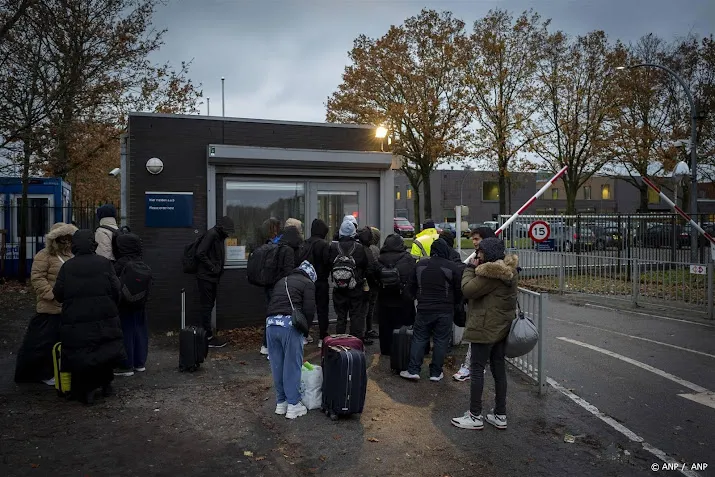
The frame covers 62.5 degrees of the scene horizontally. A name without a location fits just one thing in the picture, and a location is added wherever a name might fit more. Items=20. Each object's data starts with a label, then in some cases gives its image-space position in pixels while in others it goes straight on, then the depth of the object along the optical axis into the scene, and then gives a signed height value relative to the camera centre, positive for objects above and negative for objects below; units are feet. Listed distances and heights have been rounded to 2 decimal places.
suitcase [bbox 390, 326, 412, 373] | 24.61 -4.82
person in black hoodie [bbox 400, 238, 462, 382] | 23.03 -2.62
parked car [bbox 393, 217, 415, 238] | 152.93 +1.47
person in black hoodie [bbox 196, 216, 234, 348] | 28.35 -1.33
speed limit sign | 56.13 +0.16
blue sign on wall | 31.91 +1.42
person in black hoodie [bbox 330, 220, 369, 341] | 26.84 -2.47
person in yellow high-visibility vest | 29.58 -0.39
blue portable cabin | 56.03 +2.40
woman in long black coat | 19.75 -2.80
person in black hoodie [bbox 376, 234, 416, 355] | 26.58 -2.48
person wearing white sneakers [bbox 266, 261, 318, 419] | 19.12 -3.31
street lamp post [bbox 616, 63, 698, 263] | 57.47 +6.68
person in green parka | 18.75 -2.74
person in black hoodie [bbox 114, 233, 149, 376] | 23.86 -3.43
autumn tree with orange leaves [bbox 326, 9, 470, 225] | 95.30 +24.18
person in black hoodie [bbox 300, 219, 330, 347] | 28.45 -1.21
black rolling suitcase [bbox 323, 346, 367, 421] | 19.13 -4.85
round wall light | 31.60 +3.75
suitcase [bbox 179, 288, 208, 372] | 24.45 -4.71
